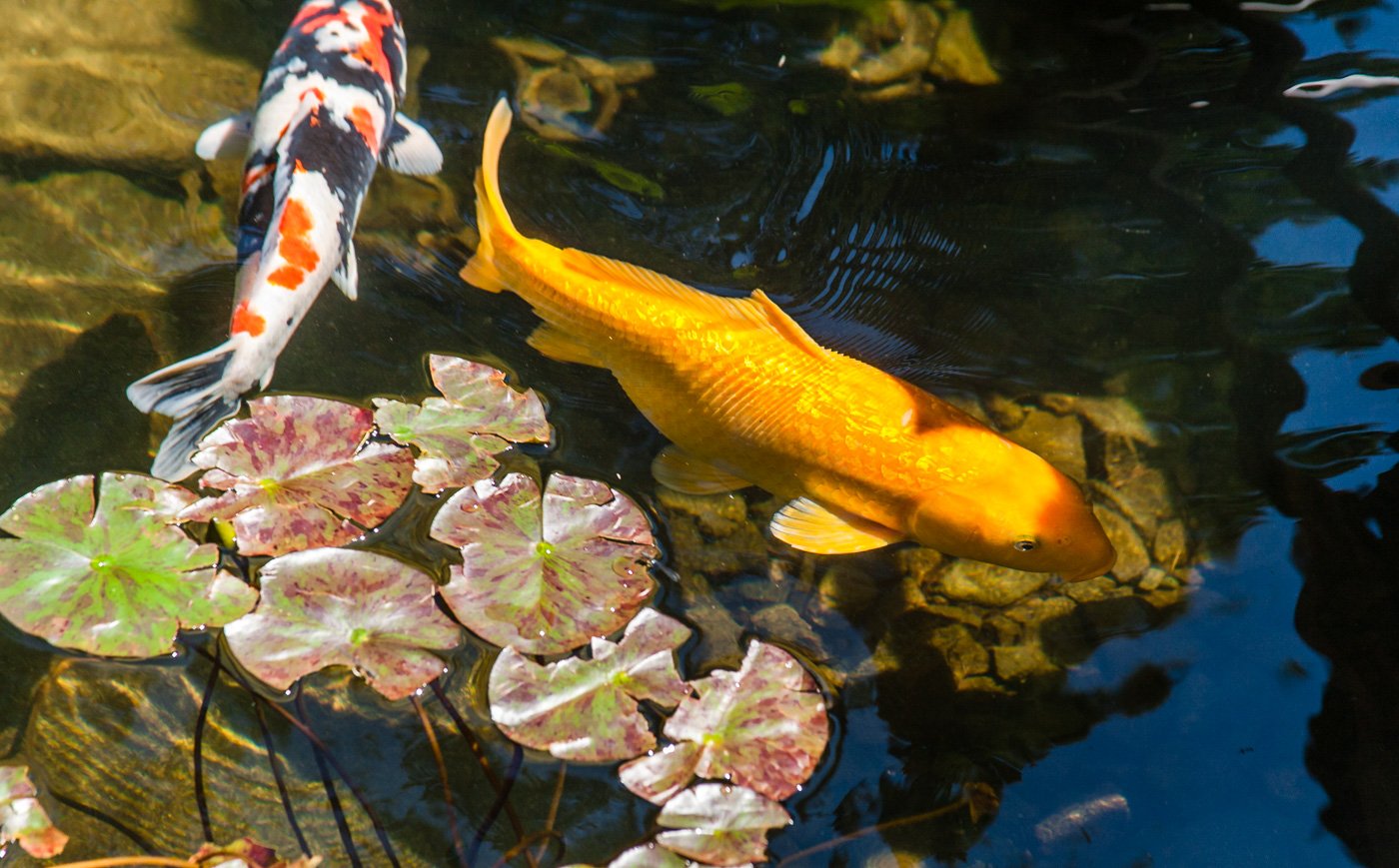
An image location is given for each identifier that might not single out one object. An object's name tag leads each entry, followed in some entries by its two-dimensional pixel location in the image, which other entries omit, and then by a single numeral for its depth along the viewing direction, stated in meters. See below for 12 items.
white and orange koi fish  2.58
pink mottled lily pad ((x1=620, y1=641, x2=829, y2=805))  2.20
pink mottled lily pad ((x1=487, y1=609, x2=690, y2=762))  2.20
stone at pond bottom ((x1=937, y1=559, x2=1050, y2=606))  2.79
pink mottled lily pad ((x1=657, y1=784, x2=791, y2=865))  2.11
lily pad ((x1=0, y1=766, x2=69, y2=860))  2.13
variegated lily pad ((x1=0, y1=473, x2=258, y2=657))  2.21
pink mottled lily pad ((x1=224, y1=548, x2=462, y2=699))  2.21
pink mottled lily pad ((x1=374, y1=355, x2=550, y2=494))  2.62
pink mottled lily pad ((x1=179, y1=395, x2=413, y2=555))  2.41
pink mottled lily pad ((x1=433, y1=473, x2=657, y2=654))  2.32
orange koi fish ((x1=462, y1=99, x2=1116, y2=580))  2.52
